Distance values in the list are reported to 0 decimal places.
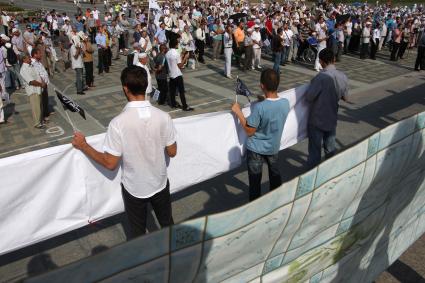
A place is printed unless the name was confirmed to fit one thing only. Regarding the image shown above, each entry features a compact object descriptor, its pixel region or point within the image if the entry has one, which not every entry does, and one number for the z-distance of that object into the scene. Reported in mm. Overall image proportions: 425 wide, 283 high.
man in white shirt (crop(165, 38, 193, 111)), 9016
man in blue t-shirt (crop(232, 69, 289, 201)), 3799
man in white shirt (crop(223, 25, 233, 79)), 12727
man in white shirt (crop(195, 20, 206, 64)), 15680
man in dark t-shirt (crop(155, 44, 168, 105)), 9434
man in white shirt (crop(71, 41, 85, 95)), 10602
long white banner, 2936
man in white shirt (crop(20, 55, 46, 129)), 7969
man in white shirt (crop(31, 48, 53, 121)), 8164
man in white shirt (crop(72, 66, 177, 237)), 2799
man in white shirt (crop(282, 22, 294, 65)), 14921
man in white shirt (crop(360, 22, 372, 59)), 16328
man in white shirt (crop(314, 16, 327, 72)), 14133
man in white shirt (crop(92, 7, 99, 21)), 21619
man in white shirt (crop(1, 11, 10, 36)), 20619
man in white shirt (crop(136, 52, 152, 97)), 8484
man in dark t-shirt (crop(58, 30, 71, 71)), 14597
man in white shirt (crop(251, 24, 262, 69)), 13984
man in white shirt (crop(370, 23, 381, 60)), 16828
